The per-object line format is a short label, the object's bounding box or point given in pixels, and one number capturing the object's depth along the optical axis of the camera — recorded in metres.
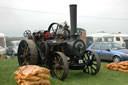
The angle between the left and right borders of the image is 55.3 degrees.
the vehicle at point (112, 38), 14.59
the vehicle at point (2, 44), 11.19
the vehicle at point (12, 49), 11.16
